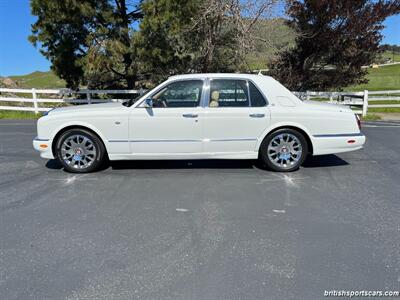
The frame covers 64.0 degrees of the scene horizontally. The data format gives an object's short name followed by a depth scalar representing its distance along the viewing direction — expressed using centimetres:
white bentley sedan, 505
